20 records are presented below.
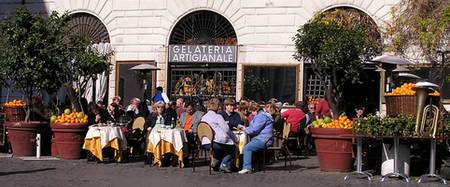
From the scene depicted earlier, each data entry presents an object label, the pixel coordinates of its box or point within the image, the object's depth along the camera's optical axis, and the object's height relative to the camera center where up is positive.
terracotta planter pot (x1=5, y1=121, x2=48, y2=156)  16.22 -0.86
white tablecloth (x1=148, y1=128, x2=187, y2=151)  14.22 -0.70
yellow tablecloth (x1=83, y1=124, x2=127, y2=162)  14.81 -0.80
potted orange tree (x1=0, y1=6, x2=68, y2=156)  16.30 +0.83
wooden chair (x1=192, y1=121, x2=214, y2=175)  13.45 -0.56
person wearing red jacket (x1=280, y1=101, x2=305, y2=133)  17.38 -0.35
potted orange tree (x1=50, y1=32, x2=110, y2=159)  15.69 +0.13
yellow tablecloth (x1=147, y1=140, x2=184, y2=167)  14.24 -0.95
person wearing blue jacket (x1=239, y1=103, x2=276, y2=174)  13.59 -0.61
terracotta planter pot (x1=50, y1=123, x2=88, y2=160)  15.63 -0.84
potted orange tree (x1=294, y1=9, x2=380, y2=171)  18.14 +1.28
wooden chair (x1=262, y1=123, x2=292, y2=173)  14.03 -0.84
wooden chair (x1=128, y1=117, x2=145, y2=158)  16.17 -0.75
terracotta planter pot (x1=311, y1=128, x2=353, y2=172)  13.43 -0.80
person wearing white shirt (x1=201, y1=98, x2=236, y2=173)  13.49 -0.74
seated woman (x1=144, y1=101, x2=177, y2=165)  15.08 -0.40
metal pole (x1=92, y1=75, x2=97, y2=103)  24.62 +0.32
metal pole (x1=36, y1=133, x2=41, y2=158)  15.95 -1.01
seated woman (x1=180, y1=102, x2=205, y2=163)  15.22 -0.45
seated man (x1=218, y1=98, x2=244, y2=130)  14.44 -0.29
